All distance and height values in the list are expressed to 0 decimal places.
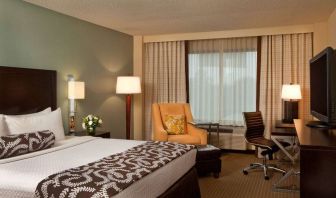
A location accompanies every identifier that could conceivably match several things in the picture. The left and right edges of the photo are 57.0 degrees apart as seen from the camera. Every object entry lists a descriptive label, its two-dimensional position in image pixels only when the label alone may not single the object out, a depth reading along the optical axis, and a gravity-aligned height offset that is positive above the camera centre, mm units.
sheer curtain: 6160 +343
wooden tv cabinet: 1731 -421
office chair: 4523 -684
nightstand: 4609 -588
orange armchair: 5113 -555
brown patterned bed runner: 1913 -560
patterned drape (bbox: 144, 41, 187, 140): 6582 +450
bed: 2185 -572
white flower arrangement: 4633 -421
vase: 4652 -540
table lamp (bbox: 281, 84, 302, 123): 5207 -85
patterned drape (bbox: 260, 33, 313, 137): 5707 +489
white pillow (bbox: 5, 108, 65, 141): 3289 -318
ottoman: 4420 -947
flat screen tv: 2246 +68
